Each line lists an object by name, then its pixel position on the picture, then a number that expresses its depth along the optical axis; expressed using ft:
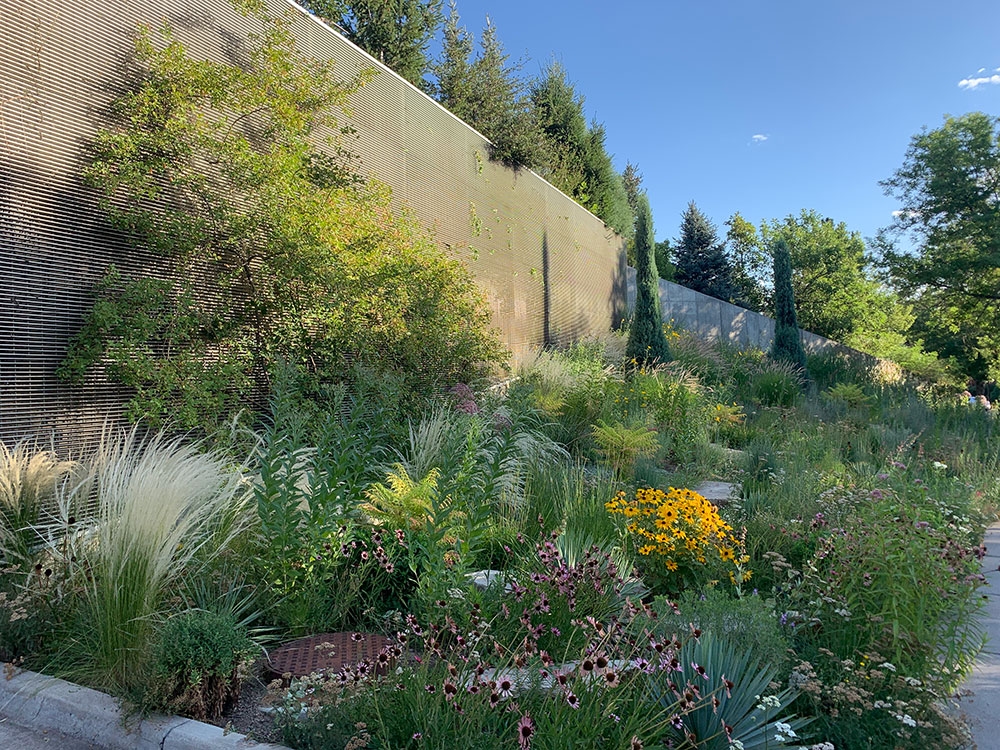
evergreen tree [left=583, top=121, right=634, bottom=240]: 48.91
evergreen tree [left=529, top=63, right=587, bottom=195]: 45.21
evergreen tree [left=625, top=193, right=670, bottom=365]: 37.14
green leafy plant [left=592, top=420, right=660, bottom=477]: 17.08
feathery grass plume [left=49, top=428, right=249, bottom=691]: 7.68
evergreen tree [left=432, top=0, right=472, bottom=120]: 37.98
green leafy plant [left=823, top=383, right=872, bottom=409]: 30.68
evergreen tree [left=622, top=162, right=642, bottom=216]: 78.28
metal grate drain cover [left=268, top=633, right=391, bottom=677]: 7.68
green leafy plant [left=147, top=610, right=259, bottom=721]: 6.83
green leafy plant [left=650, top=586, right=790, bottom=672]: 7.36
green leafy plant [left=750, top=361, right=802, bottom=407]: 31.73
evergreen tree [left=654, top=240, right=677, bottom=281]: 65.51
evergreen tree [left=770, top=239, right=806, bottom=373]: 43.78
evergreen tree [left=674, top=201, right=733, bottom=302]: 79.82
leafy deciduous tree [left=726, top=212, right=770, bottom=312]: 85.66
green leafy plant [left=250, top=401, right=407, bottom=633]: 8.73
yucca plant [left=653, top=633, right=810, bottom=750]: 6.24
